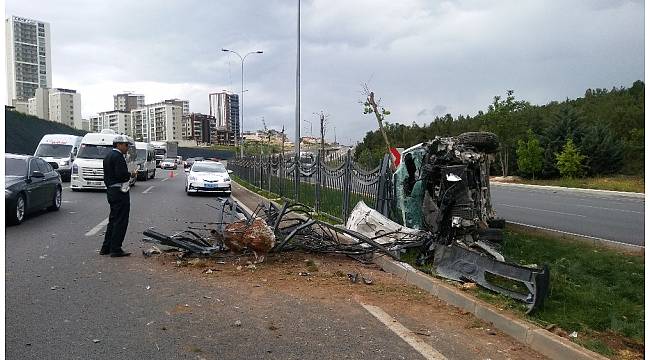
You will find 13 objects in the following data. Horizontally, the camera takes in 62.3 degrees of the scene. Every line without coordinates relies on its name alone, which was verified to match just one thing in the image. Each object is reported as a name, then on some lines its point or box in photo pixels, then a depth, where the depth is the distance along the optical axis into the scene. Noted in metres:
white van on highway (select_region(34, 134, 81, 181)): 26.22
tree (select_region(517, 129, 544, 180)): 38.38
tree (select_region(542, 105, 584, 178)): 39.50
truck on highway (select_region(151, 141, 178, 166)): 59.92
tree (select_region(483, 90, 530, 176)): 40.44
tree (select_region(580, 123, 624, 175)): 37.81
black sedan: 10.38
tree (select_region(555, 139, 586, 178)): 36.69
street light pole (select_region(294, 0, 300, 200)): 22.47
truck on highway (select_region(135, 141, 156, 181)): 29.21
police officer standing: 7.73
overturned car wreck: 6.43
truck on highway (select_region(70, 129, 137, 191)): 19.64
